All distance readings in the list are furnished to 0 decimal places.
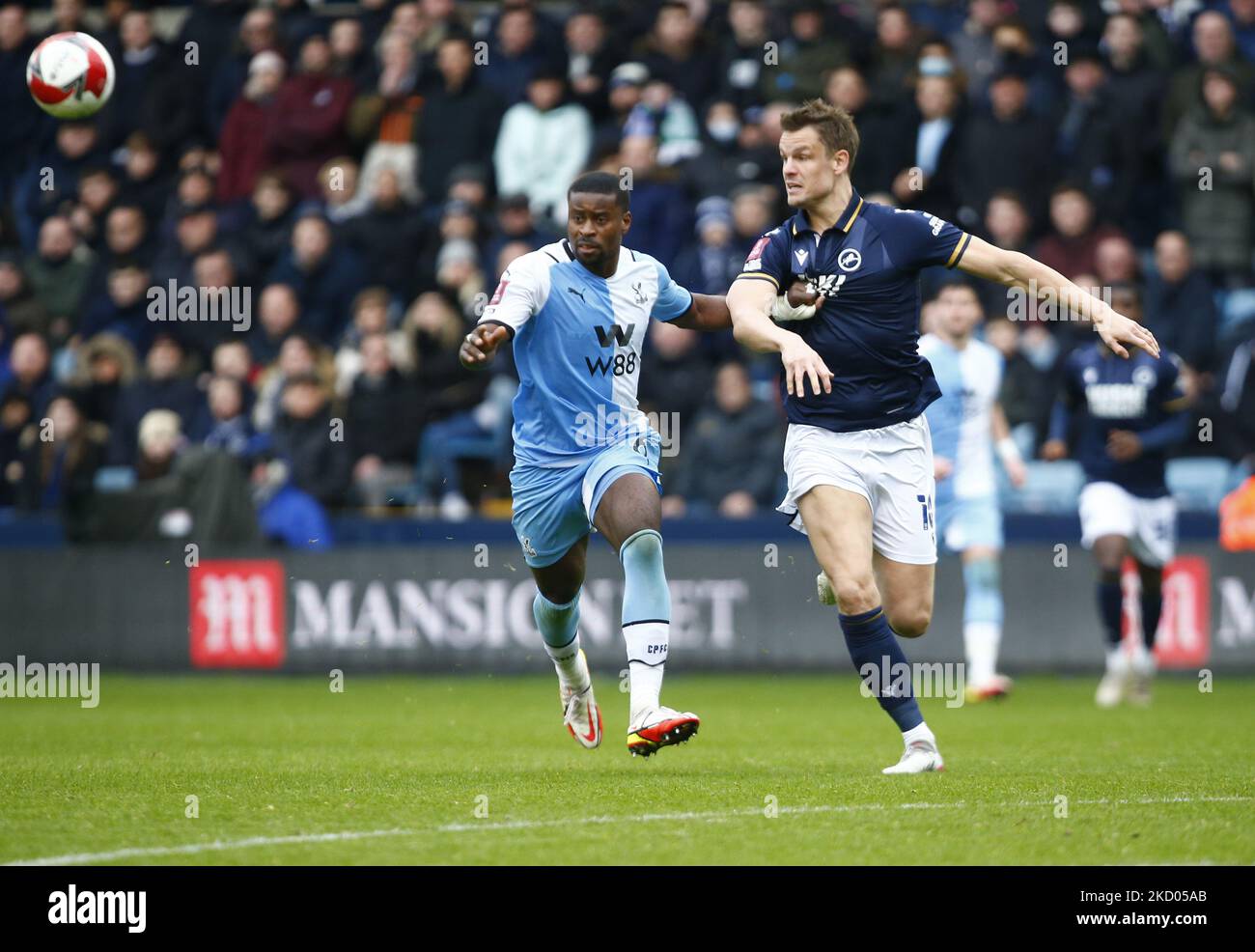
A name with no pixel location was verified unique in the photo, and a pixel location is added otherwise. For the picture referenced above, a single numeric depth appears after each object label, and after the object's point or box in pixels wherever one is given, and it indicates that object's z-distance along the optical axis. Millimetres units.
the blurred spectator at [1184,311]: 15883
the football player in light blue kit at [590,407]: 8539
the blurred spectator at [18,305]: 19000
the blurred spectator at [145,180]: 19812
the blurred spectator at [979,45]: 17625
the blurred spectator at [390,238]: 17963
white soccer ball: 12078
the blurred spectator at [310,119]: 19094
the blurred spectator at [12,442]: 17500
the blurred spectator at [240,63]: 19891
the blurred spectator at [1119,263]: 14750
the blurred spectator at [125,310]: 18797
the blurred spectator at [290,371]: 16844
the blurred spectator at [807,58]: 17438
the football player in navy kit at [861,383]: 8258
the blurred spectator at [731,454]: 15961
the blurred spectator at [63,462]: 16859
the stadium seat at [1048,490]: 15812
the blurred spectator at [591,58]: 18219
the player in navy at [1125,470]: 13250
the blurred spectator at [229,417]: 16891
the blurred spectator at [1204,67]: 16641
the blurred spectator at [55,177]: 20203
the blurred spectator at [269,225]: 18688
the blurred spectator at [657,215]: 16828
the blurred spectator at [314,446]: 16625
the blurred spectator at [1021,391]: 15922
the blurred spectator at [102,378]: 17875
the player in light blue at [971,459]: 13438
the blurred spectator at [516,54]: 18719
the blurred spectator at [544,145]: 17922
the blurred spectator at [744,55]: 17969
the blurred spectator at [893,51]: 17234
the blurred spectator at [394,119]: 18812
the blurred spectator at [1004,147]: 16578
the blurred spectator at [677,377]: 16312
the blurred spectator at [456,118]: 18406
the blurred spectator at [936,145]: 16422
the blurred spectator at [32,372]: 17953
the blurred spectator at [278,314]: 17688
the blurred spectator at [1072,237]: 16109
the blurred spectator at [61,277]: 19406
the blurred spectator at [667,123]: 17469
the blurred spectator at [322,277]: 18125
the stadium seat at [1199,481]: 15703
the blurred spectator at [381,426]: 16531
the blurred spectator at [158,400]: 17594
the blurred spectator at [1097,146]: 16781
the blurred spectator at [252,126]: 19516
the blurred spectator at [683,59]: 18016
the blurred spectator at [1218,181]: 16422
